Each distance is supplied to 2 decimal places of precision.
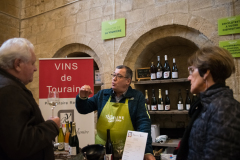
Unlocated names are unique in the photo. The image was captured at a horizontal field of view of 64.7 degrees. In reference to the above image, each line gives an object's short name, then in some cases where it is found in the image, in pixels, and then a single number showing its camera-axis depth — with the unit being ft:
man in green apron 5.87
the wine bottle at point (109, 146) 5.72
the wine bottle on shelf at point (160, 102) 10.30
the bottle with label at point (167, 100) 11.23
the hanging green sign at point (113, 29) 11.07
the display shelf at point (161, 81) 9.52
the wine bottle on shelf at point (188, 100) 10.77
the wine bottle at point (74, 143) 5.70
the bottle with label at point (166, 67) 11.16
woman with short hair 2.66
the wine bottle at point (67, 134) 7.34
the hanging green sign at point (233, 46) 8.36
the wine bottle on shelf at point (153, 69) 11.07
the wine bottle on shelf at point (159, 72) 10.34
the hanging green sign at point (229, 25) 8.38
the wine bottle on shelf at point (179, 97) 11.07
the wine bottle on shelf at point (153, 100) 11.34
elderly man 2.94
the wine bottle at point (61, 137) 7.73
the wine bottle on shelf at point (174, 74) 9.98
